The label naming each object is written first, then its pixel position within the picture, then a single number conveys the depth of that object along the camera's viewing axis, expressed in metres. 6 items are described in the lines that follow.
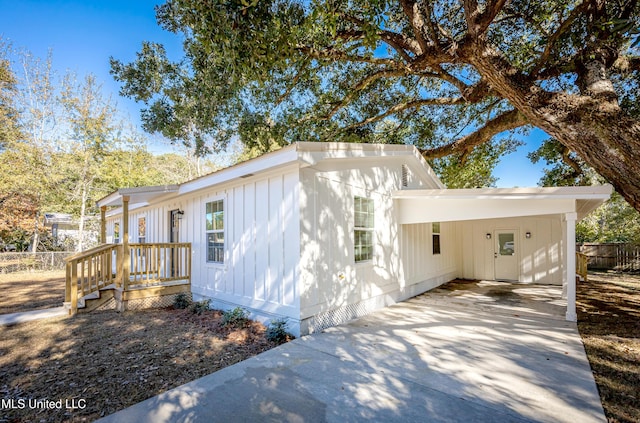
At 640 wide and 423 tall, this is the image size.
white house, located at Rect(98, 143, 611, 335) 4.84
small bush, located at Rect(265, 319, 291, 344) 4.57
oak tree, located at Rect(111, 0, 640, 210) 4.06
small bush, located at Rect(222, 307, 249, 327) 5.20
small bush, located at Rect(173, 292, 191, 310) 6.77
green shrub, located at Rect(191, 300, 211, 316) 6.20
